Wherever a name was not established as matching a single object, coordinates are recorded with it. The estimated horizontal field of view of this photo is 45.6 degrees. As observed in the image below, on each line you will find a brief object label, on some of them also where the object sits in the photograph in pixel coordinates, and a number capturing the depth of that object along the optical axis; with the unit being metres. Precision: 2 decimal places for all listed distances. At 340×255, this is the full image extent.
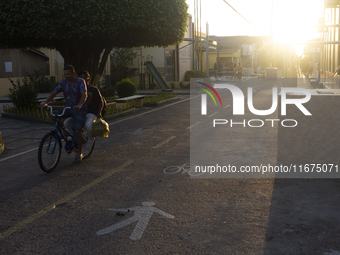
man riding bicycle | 7.53
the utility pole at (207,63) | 38.03
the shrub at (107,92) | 22.72
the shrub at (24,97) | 15.53
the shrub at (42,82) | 28.76
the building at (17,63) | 28.91
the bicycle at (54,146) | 7.00
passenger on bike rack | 8.01
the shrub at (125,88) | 21.78
